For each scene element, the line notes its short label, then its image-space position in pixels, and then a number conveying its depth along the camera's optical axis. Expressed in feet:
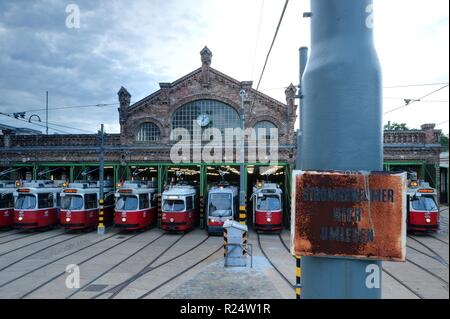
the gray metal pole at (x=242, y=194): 47.16
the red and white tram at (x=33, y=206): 65.72
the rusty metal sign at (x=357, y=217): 6.61
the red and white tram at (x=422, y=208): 62.43
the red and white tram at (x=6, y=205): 69.26
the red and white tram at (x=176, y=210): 65.46
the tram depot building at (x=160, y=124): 83.66
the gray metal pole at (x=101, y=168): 66.75
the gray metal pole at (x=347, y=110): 6.76
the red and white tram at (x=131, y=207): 66.08
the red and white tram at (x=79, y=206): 65.36
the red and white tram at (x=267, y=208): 66.08
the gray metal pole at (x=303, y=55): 15.99
